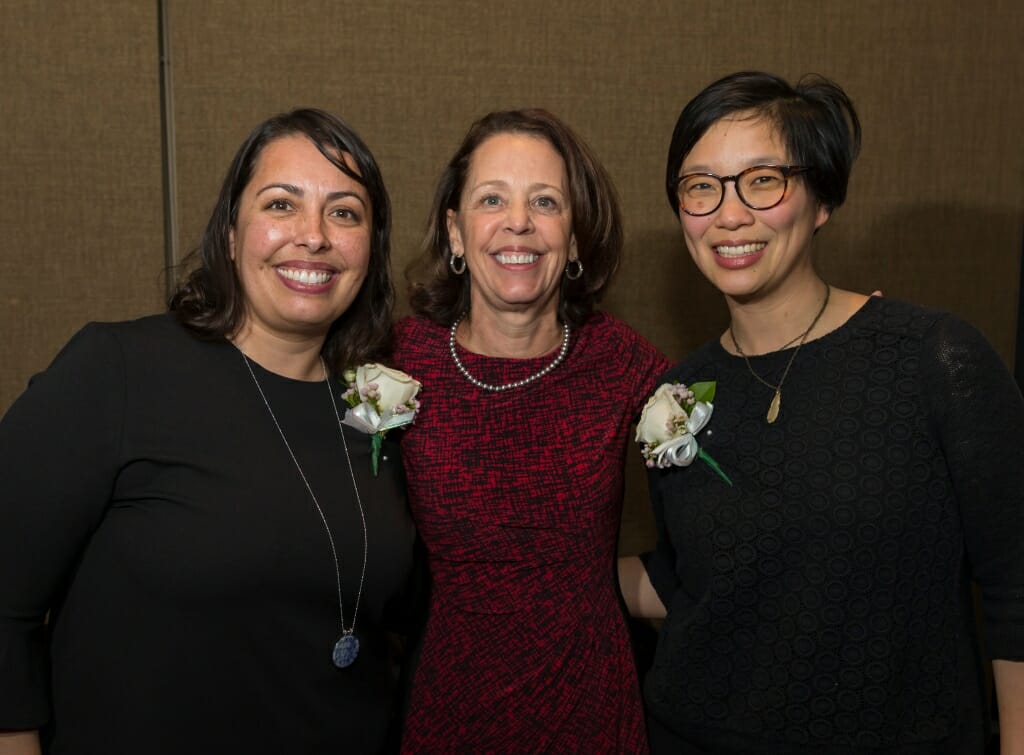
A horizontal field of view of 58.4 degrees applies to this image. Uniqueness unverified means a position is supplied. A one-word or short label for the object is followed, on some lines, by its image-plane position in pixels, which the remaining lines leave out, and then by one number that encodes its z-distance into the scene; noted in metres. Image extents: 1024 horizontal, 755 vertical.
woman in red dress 1.88
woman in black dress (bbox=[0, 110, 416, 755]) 1.59
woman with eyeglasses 1.58
